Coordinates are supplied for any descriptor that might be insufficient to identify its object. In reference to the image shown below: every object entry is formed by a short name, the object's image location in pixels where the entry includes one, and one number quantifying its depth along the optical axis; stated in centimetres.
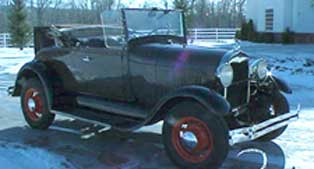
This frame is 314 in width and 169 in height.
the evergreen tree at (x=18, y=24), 2983
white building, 2406
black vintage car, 509
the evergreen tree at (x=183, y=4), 2780
